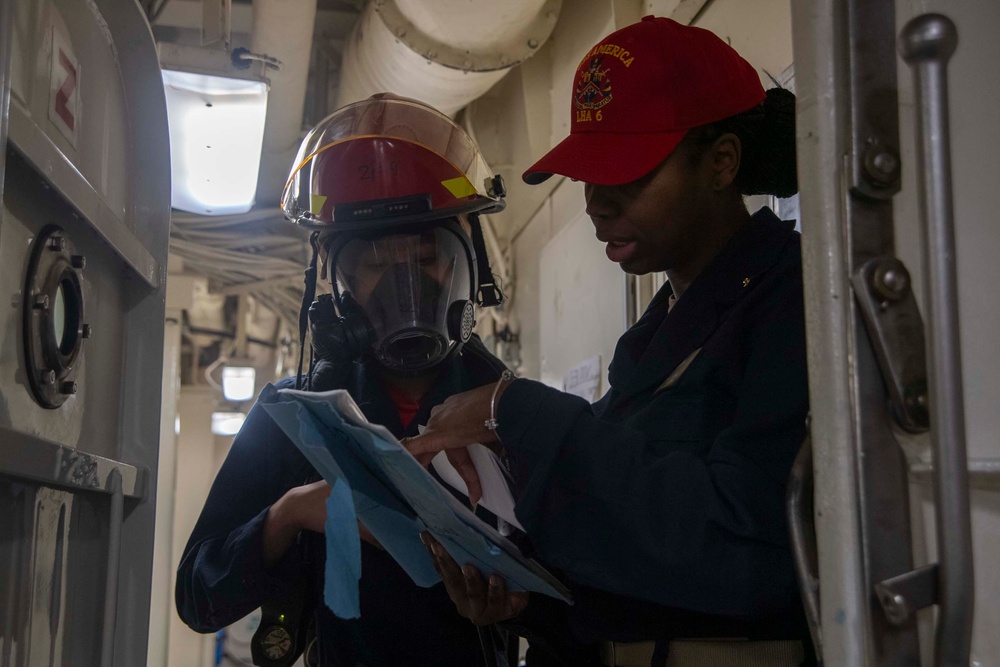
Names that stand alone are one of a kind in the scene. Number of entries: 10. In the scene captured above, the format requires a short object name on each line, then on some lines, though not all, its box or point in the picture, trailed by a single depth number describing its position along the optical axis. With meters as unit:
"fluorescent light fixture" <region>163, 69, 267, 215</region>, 3.25
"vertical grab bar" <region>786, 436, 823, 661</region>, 0.96
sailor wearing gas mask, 1.82
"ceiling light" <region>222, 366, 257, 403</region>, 7.14
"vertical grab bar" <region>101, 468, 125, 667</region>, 1.48
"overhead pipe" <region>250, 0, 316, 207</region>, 3.72
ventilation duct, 3.29
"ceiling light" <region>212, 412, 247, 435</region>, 7.77
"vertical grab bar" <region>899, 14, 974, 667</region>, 0.82
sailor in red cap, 1.21
